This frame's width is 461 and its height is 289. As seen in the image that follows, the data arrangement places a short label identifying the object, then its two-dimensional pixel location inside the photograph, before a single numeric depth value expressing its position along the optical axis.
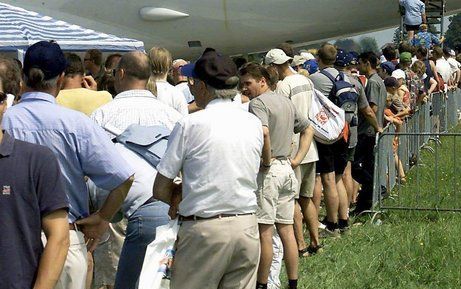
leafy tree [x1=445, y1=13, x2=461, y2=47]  75.38
